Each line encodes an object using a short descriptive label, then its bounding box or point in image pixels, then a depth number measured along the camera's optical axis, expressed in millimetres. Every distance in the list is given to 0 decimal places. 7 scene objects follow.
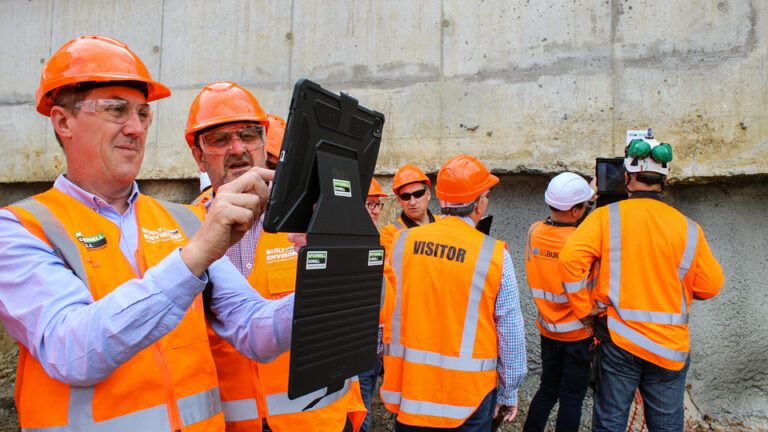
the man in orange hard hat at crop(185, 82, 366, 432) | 1821
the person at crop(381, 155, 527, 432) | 2750
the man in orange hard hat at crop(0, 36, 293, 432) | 1087
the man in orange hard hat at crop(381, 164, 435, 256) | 4594
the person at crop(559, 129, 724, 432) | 3102
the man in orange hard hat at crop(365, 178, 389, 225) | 4418
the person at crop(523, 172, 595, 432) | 3812
